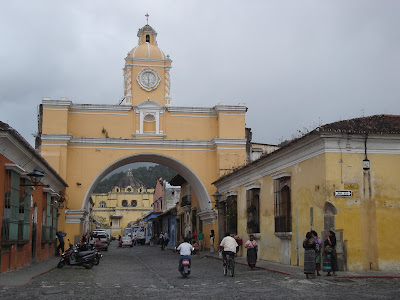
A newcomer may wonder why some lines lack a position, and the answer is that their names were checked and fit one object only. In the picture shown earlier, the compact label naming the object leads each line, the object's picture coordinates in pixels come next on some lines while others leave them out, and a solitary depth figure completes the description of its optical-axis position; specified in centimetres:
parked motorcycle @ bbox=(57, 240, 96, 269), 1745
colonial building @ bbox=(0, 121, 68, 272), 1374
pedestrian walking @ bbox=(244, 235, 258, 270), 1604
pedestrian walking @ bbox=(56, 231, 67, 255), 2319
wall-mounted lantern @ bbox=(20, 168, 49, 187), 1489
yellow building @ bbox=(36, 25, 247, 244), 2709
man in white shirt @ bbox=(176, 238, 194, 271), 1441
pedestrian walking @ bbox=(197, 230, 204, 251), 2908
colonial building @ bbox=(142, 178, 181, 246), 4669
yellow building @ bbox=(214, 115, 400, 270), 1374
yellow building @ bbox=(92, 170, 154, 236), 8616
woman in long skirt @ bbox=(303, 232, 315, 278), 1245
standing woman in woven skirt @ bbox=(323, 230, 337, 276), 1279
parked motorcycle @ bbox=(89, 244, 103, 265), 1878
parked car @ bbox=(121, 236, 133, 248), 4581
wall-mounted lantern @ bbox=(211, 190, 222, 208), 2550
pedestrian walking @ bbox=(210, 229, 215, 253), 2689
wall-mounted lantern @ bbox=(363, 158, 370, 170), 1424
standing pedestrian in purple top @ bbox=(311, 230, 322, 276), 1305
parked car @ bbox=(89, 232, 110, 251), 3447
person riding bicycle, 1465
